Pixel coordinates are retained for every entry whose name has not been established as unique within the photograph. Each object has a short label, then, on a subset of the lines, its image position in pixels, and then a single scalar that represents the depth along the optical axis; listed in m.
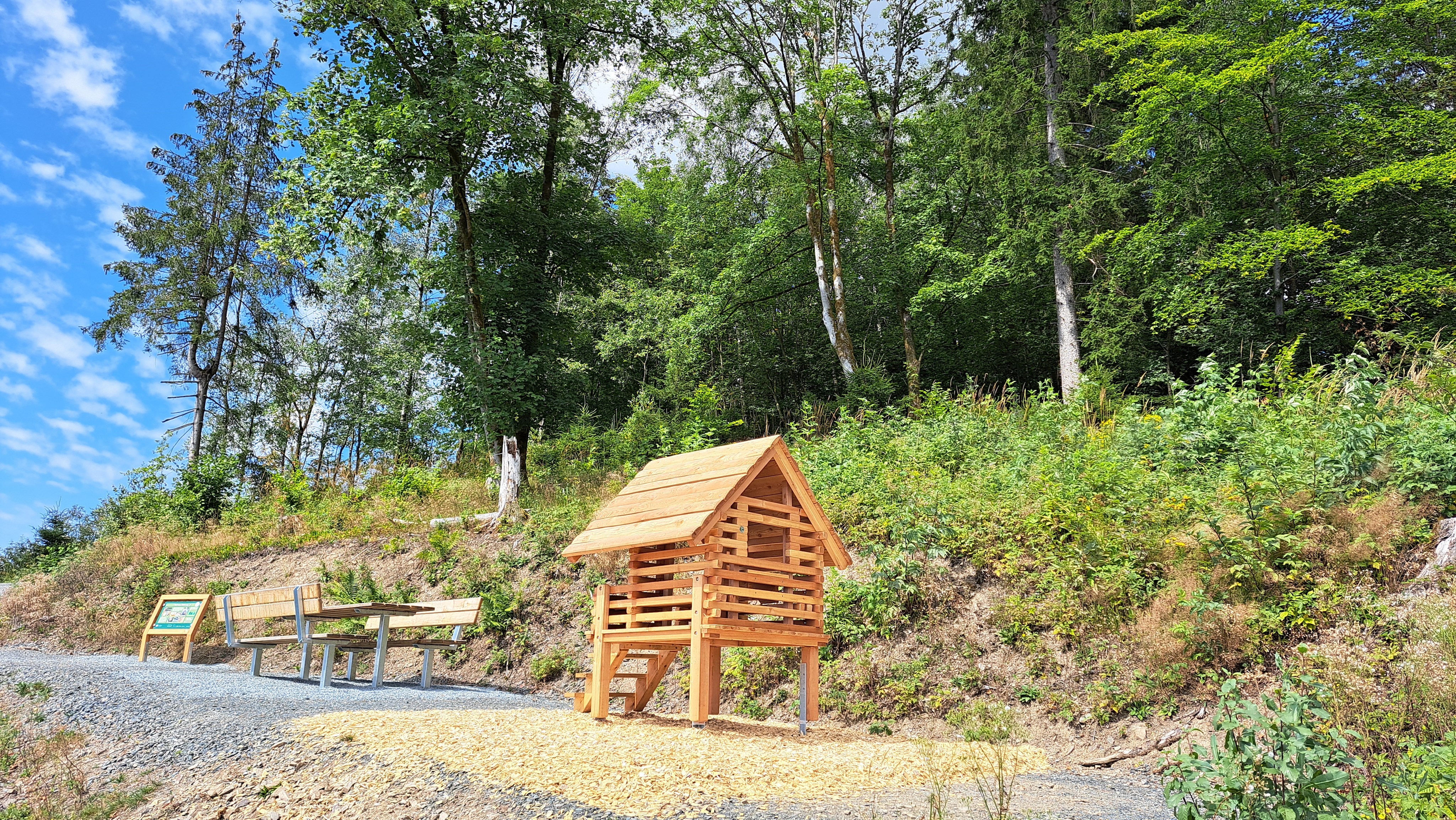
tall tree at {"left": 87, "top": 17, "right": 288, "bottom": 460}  23.58
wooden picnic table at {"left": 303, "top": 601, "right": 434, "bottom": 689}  9.62
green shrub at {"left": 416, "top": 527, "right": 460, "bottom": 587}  14.04
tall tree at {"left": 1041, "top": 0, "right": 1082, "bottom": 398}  17.67
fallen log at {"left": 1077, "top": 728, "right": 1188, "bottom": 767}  6.50
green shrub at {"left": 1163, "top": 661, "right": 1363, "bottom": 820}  3.23
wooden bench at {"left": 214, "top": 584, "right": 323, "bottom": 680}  10.06
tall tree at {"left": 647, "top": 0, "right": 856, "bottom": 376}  19.00
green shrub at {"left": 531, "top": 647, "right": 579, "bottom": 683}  11.25
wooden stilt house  7.01
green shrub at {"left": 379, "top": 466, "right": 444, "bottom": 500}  18.02
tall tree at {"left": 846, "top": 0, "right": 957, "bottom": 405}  21.47
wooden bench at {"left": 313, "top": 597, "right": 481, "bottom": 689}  10.70
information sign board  13.02
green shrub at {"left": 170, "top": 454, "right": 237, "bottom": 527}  20.44
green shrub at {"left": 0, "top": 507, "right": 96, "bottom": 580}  21.92
